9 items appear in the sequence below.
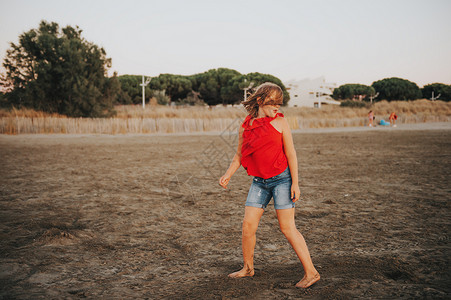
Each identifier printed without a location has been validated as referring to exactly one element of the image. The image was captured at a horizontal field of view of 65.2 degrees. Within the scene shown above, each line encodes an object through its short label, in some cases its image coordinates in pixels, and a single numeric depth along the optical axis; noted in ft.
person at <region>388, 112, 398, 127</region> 98.88
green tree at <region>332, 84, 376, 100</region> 253.38
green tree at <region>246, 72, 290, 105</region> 168.35
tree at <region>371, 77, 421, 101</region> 237.86
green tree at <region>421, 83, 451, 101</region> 243.87
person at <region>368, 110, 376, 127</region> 97.96
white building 244.55
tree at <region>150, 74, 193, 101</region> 178.74
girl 8.32
